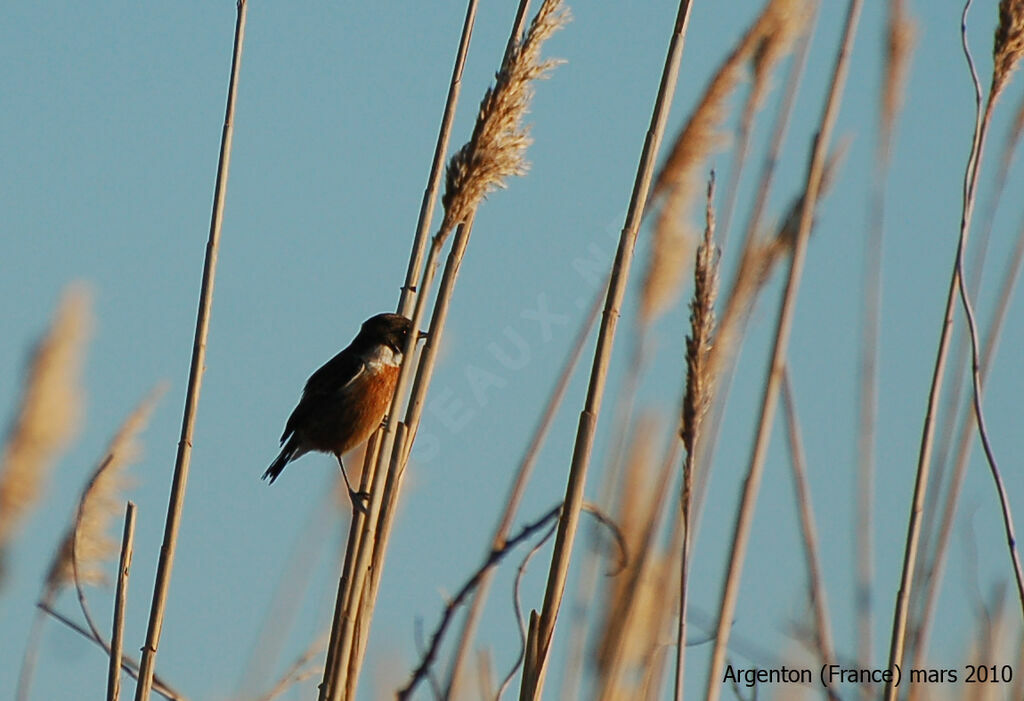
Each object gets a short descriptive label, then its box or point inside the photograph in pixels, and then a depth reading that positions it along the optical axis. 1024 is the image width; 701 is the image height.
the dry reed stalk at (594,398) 4.63
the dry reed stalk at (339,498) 8.27
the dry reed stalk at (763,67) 6.65
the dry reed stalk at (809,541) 6.09
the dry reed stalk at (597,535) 6.65
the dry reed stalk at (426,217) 5.09
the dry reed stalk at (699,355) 4.38
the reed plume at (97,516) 6.18
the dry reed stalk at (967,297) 5.11
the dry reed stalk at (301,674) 6.05
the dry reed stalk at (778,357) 5.18
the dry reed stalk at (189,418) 5.14
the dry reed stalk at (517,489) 6.02
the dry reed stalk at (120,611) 5.30
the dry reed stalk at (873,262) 6.64
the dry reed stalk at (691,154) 6.09
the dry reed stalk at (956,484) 5.89
